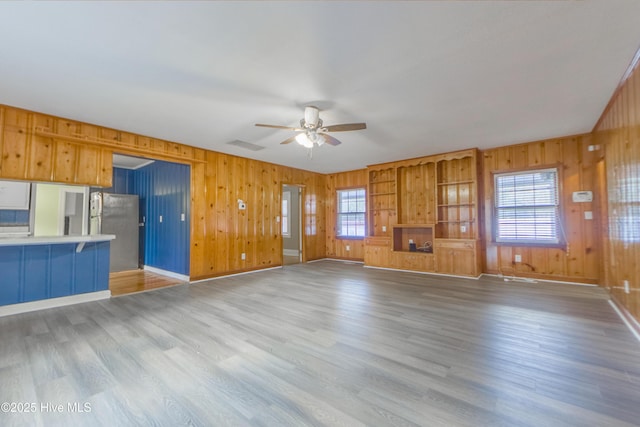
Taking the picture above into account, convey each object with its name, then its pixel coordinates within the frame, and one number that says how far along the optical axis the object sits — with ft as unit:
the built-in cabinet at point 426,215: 17.97
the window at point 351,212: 25.03
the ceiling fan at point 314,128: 10.89
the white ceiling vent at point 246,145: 15.84
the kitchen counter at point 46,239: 10.55
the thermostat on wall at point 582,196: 15.06
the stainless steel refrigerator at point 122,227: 19.63
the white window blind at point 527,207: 16.28
